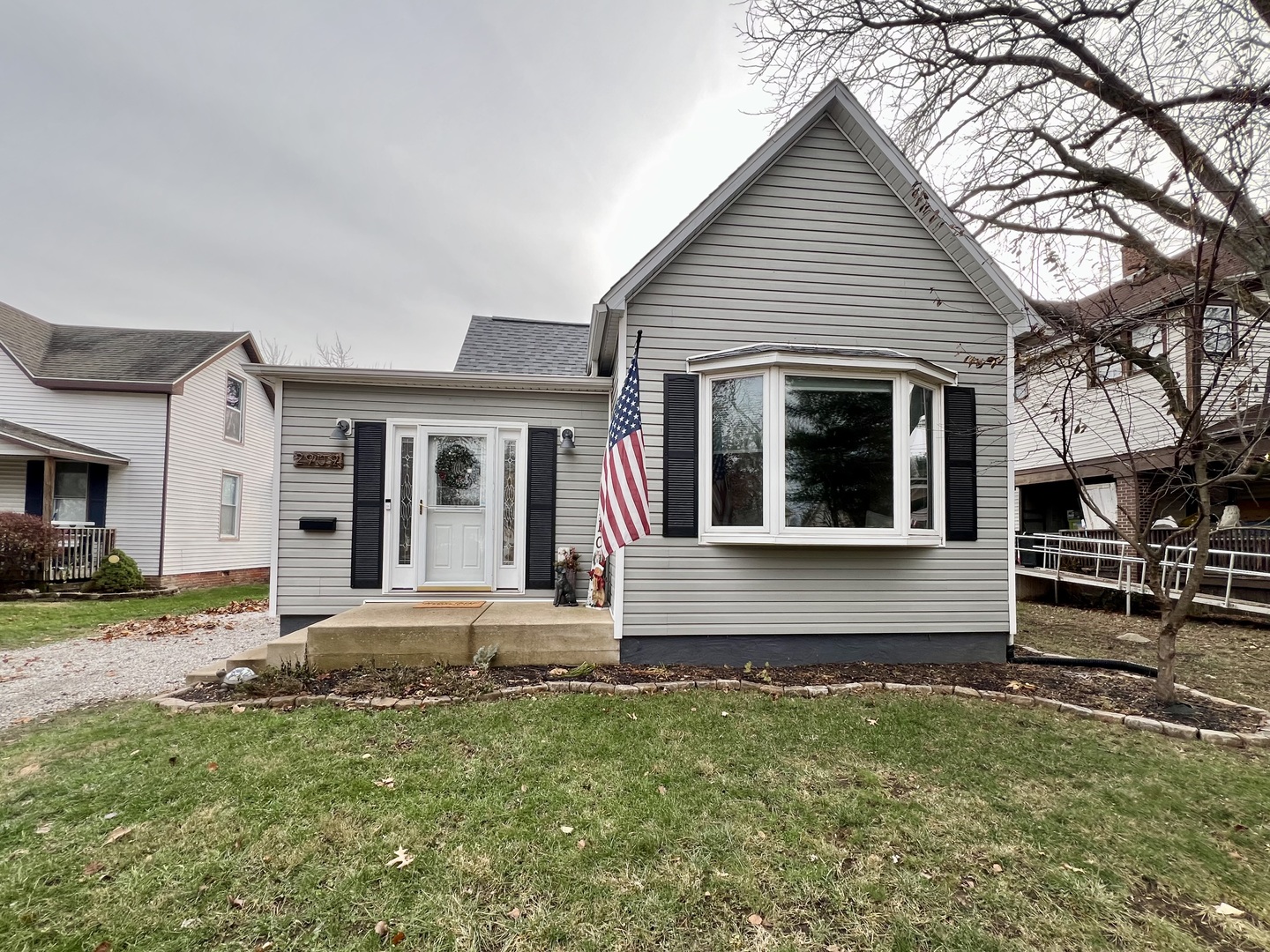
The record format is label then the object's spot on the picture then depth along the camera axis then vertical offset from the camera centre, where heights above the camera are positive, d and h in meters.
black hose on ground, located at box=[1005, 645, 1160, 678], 5.13 -1.54
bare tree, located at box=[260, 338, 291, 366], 23.88 +6.74
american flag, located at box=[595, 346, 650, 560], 4.69 +0.21
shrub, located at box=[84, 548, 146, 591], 10.59 -1.52
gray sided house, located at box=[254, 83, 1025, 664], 5.20 +0.72
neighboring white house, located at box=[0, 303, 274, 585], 10.86 +1.20
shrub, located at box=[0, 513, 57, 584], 9.73 -0.85
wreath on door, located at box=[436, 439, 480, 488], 6.70 +0.46
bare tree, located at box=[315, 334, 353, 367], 24.81 +6.91
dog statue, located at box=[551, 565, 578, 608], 6.32 -1.04
